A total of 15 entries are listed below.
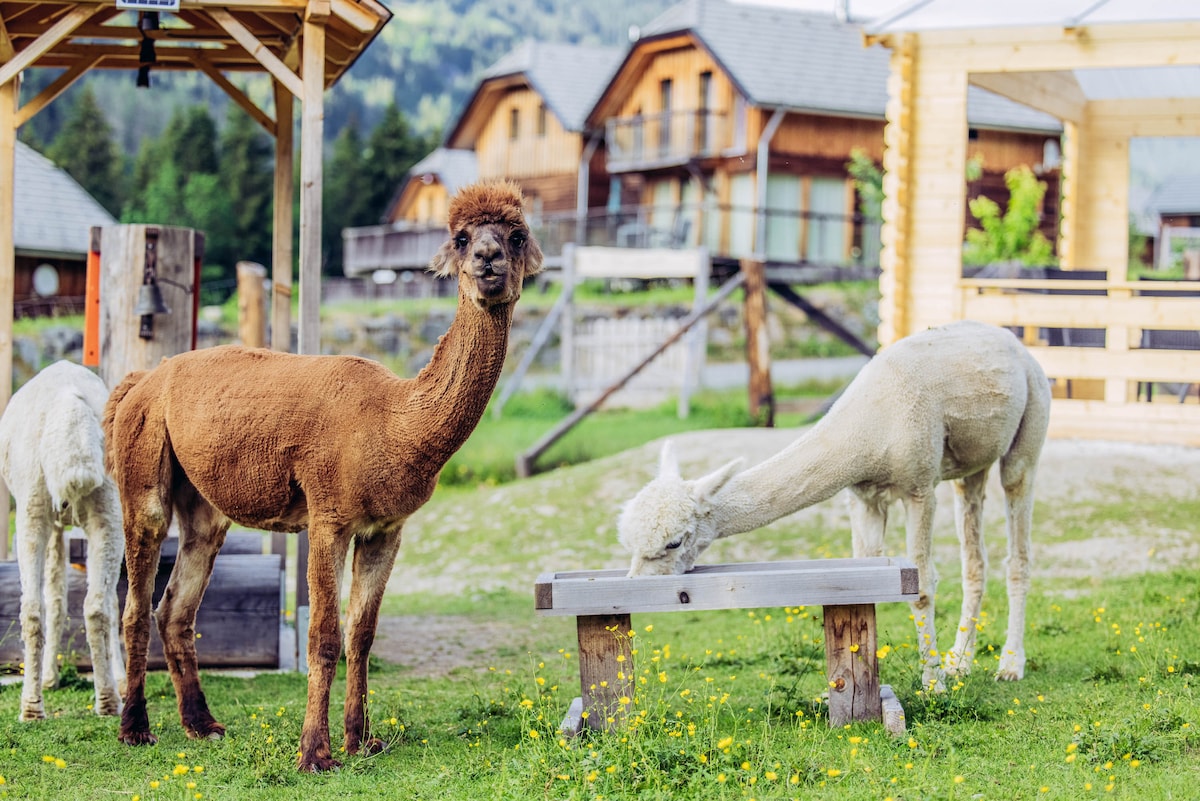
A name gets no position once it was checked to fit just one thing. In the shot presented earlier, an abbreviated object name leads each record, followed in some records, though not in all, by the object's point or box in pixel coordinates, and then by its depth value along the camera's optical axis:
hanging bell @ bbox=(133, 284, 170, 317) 8.22
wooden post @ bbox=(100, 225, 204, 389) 8.32
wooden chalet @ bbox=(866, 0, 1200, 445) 12.41
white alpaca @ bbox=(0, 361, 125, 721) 6.54
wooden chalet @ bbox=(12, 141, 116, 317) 29.41
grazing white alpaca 5.98
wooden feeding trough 5.59
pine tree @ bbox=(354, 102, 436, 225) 51.83
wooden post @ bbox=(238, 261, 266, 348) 13.98
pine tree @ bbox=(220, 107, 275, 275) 45.84
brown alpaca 5.43
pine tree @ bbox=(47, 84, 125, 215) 47.84
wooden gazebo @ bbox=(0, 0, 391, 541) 7.88
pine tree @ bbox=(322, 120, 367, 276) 50.59
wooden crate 7.65
